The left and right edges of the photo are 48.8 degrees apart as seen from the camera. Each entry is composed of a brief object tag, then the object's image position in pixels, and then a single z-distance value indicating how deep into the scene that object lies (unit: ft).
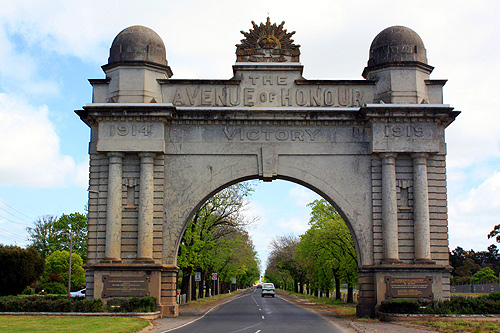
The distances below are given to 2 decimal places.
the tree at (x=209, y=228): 118.73
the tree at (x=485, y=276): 229.66
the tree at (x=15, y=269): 115.75
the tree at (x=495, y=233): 242.29
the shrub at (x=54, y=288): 168.25
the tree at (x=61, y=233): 271.08
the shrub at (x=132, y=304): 72.28
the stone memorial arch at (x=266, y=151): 77.51
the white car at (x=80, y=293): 125.13
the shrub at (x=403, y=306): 70.18
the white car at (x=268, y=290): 209.64
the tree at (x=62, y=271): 189.88
